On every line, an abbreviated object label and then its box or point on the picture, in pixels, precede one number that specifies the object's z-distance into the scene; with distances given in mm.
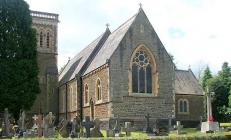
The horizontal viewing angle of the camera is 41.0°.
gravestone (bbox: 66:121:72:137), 21485
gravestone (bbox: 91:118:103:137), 19316
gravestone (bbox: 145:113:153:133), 21732
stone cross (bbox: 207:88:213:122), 21390
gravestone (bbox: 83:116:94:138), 18830
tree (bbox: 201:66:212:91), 53279
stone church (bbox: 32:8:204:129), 25431
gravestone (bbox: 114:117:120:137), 21020
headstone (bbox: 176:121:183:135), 21434
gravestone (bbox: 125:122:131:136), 20983
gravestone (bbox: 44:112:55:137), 19626
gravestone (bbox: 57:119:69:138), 20894
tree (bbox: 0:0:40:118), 28322
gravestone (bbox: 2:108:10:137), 20525
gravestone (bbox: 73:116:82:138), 20797
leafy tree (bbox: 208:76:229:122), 41211
